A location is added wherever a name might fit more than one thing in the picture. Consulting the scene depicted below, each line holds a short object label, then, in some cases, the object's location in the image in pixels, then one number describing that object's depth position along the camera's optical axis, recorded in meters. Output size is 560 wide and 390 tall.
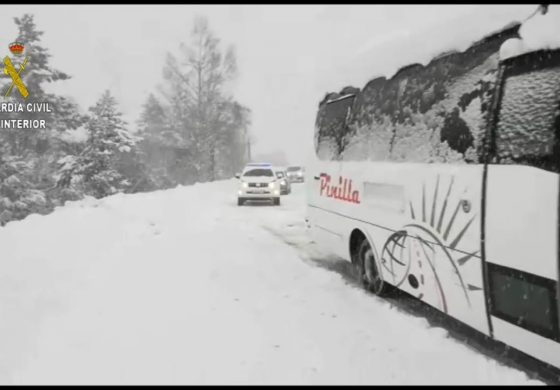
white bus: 3.21
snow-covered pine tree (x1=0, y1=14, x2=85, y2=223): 22.20
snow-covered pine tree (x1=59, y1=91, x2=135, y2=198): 24.20
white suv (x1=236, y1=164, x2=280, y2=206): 18.92
